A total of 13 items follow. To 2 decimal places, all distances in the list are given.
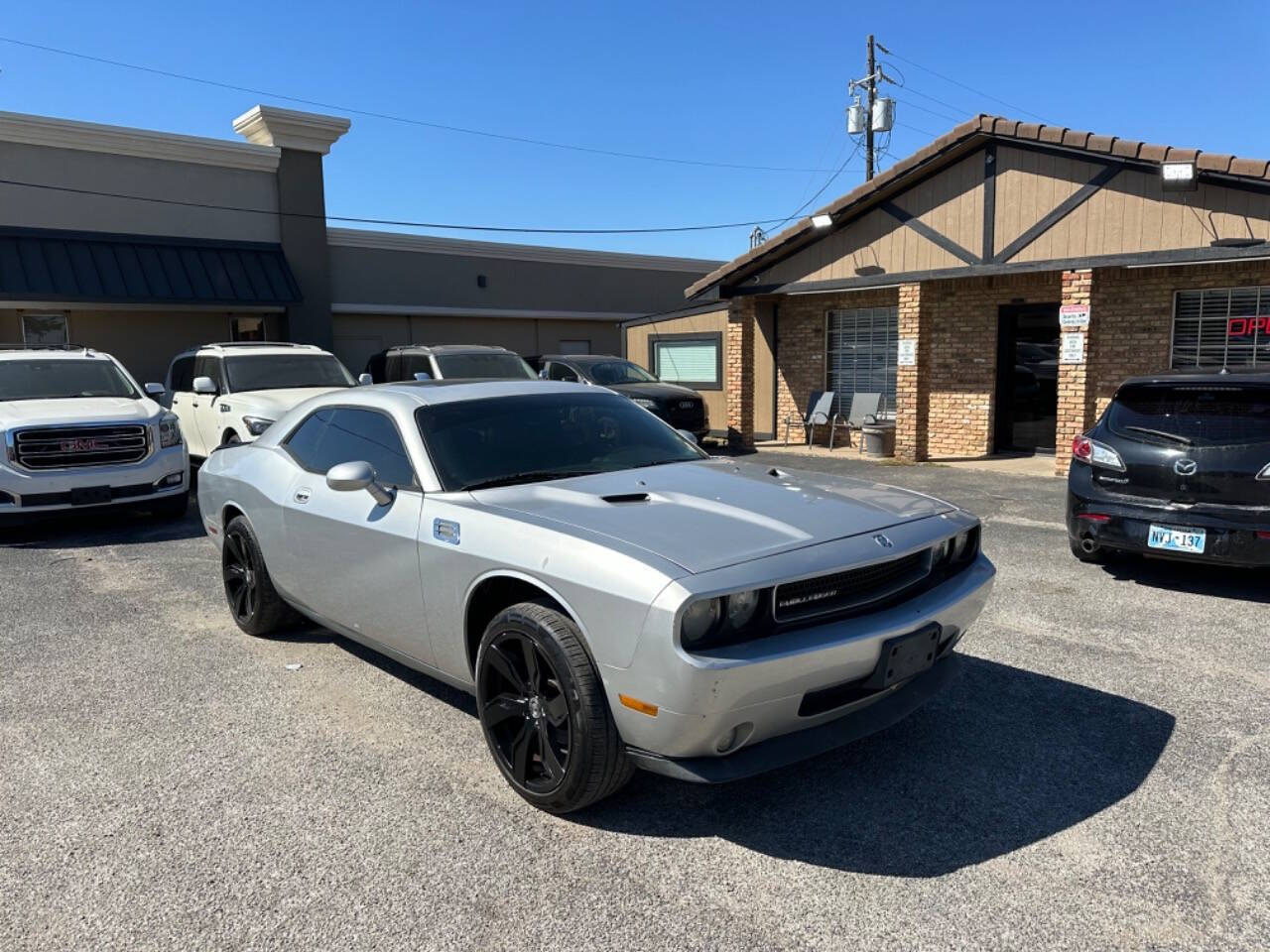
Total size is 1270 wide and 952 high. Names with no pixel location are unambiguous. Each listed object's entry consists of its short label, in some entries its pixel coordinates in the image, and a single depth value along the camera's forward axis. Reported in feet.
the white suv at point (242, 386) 35.70
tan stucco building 53.36
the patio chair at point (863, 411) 51.60
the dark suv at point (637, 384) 49.75
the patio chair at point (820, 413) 53.32
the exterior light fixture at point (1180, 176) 33.78
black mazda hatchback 19.42
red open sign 38.22
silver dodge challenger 9.76
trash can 48.03
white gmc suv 28.19
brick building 36.50
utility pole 91.86
